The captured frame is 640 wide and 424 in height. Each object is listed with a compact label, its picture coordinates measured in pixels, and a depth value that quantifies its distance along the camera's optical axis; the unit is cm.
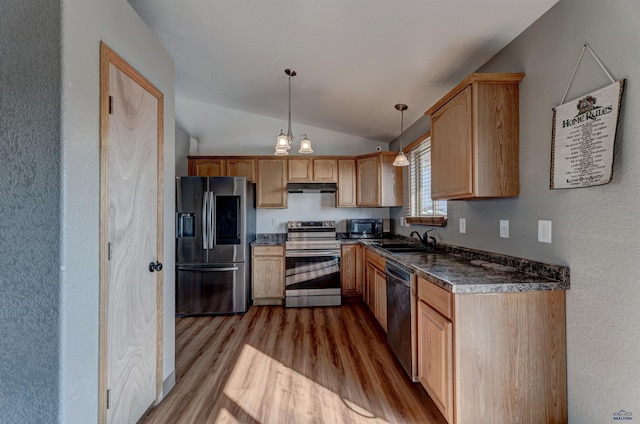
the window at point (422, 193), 302
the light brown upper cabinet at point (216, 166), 421
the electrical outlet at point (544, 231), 159
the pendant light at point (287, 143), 257
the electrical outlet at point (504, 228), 192
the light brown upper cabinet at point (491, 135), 179
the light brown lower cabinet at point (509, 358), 146
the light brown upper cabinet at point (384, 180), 401
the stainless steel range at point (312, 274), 380
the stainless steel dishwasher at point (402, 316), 200
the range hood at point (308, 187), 419
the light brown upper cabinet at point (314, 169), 426
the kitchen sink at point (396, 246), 314
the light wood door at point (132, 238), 143
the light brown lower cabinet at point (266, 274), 389
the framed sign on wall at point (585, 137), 123
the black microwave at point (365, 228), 439
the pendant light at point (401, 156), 293
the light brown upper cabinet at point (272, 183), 425
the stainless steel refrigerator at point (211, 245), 354
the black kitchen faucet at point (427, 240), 297
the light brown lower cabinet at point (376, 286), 289
